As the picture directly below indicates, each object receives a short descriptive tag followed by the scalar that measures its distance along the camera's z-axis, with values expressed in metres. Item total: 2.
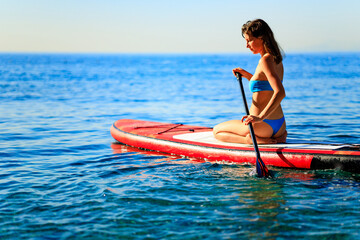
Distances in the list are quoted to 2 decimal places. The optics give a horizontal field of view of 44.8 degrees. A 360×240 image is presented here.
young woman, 5.97
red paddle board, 6.29
